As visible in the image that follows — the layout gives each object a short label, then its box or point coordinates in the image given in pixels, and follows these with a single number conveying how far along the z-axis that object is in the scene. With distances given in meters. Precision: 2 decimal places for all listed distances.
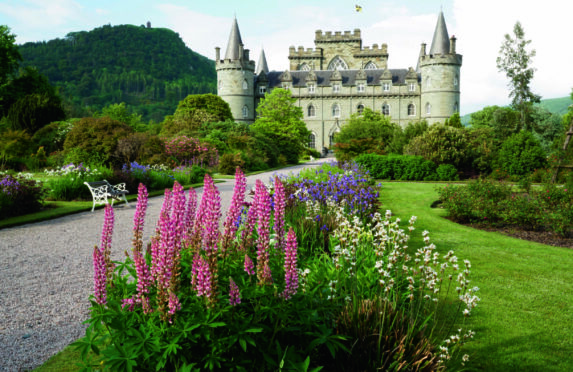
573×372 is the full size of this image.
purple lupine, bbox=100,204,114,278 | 2.73
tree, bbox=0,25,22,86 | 33.90
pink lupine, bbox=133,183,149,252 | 2.75
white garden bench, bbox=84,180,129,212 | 11.36
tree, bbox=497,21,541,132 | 39.50
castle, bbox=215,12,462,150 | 52.41
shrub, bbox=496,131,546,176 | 19.80
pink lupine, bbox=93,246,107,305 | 2.53
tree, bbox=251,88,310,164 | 38.16
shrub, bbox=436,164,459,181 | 20.72
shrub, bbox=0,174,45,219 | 10.08
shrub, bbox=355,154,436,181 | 20.61
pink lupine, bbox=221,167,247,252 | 2.78
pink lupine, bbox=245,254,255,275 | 2.50
